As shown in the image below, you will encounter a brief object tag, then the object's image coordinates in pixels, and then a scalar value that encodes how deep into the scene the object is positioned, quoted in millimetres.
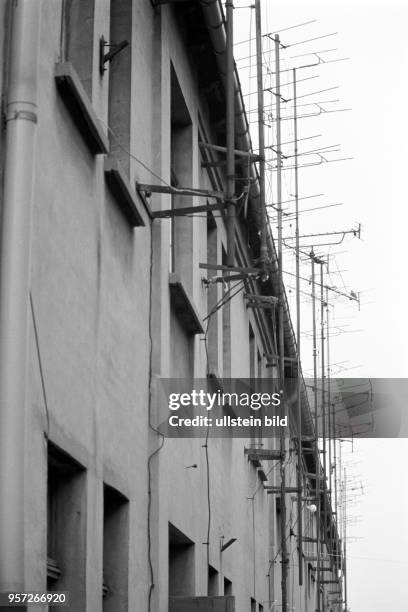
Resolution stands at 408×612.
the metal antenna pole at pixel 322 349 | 36369
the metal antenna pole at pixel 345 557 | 50262
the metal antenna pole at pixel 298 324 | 26414
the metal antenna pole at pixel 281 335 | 24438
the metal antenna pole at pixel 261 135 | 16828
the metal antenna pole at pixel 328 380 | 38812
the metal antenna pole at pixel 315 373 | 35281
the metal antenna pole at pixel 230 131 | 13523
